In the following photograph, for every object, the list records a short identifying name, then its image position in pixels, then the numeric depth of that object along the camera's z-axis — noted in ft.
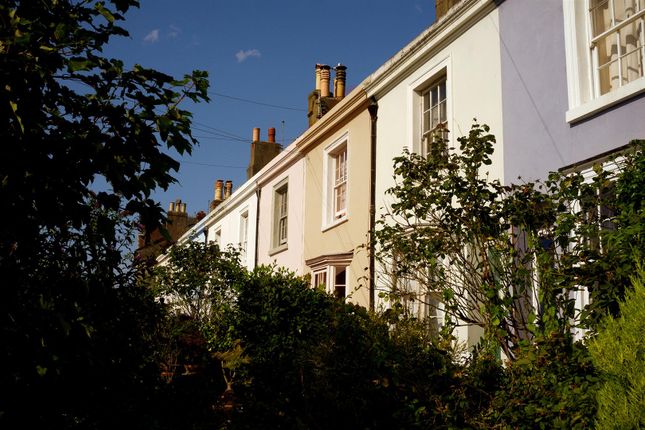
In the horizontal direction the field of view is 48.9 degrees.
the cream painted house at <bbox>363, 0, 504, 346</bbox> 33.30
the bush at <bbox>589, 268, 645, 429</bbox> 14.61
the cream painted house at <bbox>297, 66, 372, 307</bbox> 46.11
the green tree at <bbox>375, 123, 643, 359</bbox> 21.18
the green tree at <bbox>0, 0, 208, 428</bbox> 13.33
